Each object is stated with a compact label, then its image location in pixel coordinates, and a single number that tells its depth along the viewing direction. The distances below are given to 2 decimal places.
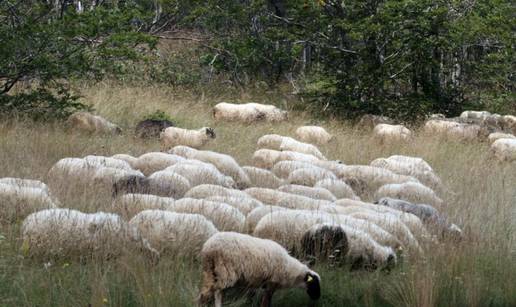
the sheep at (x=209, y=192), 16.28
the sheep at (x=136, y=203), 14.52
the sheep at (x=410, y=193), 19.62
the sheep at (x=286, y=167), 22.42
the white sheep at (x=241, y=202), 15.37
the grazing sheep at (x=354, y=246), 12.80
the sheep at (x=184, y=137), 26.59
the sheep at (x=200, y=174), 18.83
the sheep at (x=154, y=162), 20.37
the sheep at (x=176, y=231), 12.73
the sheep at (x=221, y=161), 20.74
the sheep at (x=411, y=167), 22.94
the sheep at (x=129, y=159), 20.64
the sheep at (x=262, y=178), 20.49
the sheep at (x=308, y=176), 20.95
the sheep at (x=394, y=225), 14.48
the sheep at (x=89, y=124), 26.28
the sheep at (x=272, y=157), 24.47
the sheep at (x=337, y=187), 19.73
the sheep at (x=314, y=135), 30.28
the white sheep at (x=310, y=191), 18.37
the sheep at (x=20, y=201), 14.01
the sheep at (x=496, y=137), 32.72
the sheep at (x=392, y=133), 31.03
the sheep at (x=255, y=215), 14.15
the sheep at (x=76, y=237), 12.13
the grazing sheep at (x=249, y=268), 10.73
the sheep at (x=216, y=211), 14.02
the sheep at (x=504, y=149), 29.42
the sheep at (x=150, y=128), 26.91
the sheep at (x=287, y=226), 13.21
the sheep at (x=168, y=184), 16.69
